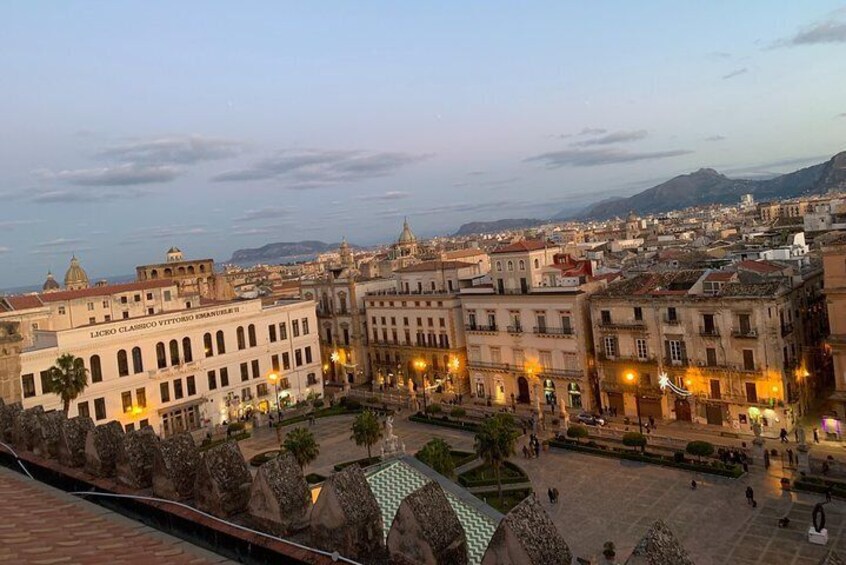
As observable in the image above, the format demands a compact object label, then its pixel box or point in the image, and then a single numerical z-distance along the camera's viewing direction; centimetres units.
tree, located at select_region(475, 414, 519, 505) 3550
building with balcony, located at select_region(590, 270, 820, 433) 4475
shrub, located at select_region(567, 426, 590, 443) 4550
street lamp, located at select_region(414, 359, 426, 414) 6925
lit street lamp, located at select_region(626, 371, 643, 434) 5184
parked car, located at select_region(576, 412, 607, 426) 4976
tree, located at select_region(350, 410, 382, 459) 4138
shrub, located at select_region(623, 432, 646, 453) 4203
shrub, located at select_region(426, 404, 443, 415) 5634
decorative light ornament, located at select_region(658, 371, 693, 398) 4816
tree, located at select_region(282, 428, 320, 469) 3872
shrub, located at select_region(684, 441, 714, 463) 3922
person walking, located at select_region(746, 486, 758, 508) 3266
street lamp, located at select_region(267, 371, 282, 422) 6284
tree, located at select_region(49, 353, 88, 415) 4647
